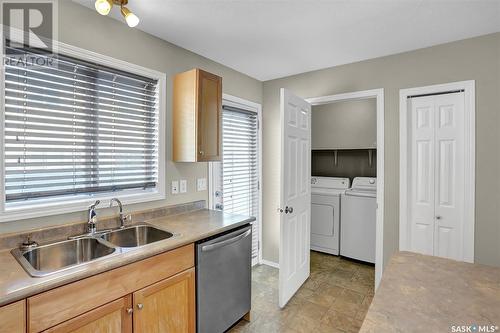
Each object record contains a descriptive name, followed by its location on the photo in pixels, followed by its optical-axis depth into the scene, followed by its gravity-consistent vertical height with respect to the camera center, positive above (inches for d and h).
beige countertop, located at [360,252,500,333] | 34.1 -20.2
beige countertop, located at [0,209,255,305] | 40.9 -18.6
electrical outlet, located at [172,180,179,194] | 91.4 -7.6
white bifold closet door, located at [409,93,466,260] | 89.7 -3.4
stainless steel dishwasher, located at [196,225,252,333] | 69.5 -33.1
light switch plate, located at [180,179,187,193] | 94.3 -7.8
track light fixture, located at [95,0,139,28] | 54.4 +33.2
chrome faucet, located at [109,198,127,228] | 73.1 -14.3
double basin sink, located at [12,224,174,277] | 55.2 -19.9
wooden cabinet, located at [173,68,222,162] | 83.1 +15.8
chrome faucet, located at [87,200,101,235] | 67.1 -14.5
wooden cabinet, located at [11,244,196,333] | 42.2 -26.4
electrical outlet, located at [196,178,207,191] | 100.4 -7.6
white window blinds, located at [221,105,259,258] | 116.3 +0.2
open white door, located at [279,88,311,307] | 95.0 -11.5
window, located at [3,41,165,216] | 60.4 +8.7
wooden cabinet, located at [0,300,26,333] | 38.6 -23.1
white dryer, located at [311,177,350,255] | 145.2 -28.8
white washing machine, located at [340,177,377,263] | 133.0 -30.7
